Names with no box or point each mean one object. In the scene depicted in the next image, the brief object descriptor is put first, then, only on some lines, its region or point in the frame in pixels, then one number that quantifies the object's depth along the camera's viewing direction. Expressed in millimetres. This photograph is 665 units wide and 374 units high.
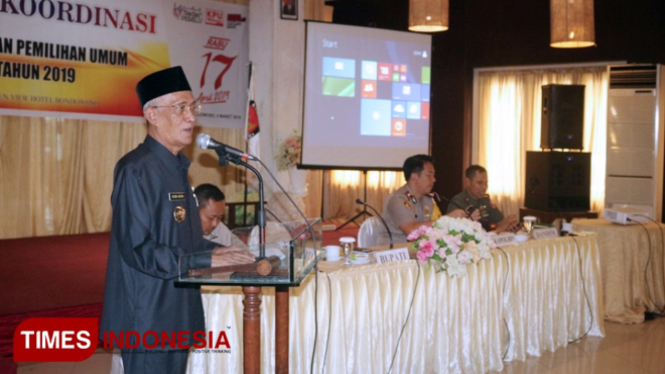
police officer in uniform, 4738
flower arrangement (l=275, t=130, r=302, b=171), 7754
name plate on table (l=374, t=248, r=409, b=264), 3684
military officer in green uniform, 5602
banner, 7434
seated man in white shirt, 3529
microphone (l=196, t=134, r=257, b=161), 2092
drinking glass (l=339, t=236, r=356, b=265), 3898
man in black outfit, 2143
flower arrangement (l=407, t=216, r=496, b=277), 3723
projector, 5562
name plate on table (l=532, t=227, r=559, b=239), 4738
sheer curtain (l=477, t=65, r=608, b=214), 9477
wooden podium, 2102
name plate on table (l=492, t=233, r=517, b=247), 4441
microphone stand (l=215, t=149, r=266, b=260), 2139
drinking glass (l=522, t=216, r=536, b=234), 4918
